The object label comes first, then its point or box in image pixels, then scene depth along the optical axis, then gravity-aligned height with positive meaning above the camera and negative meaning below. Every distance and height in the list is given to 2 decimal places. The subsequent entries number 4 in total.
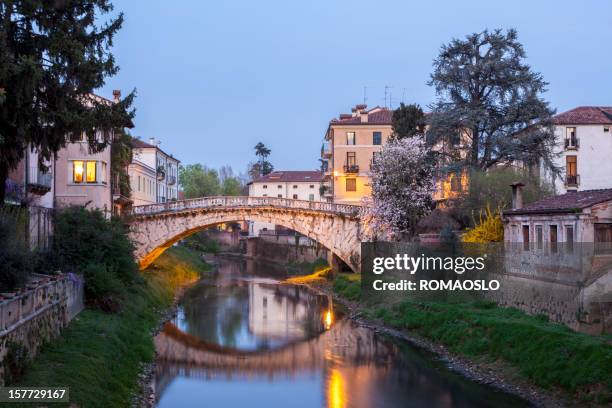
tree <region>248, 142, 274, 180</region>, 149.38 +14.59
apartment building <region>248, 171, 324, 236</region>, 113.31 +7.64
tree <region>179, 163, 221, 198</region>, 111.06 +8.28
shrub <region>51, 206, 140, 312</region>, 30.44 -0.76
